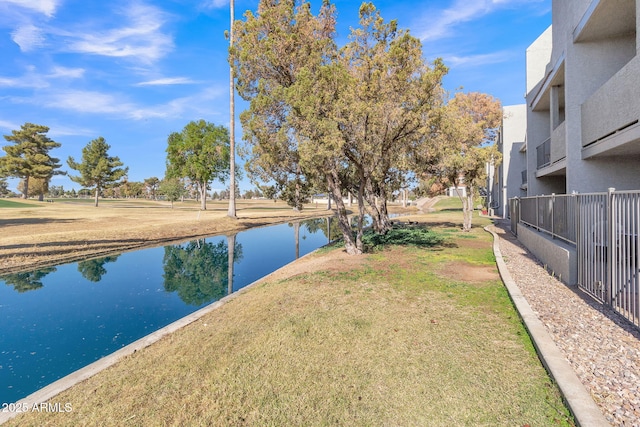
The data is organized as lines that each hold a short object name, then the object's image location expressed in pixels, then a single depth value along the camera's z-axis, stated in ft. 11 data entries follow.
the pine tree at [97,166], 167.63
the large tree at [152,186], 352.90
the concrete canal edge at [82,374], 11.90
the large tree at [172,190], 163.53
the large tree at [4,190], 322.59
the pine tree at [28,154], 168.96
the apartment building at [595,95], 25.67
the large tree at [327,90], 32.73
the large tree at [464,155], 48.16
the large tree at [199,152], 135.85
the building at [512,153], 83.20
